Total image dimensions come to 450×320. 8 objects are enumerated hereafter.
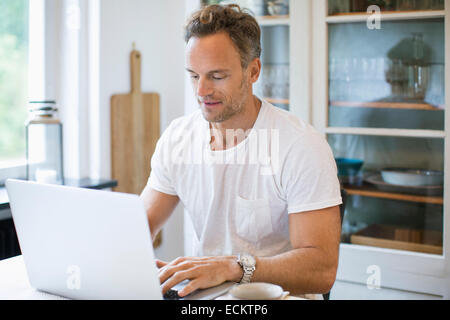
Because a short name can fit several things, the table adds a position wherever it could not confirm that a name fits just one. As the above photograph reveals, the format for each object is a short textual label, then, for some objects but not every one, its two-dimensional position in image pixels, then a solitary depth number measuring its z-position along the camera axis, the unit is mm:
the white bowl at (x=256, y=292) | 1094
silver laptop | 1027
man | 1416
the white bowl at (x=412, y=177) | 2270
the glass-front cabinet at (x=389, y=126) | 2236
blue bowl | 2451
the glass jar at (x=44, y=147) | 2344
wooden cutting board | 2670
